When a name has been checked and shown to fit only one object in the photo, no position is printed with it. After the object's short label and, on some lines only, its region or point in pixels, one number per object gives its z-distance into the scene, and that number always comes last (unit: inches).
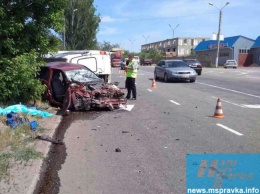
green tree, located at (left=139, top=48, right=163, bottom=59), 2872.9
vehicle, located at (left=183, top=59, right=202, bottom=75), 866.7
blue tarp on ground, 216.6
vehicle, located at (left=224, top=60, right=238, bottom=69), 1524.5
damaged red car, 261.1
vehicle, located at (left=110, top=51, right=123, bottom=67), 1460.5
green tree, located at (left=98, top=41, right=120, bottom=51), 2602.8
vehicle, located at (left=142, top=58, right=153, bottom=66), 1999.1
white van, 390.4
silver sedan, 579.8
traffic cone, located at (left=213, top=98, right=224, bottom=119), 242.1
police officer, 341.8
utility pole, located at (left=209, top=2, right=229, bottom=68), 1364.6
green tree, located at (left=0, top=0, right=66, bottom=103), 229.9
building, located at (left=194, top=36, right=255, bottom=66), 1829.8
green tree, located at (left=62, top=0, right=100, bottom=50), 1372.3
